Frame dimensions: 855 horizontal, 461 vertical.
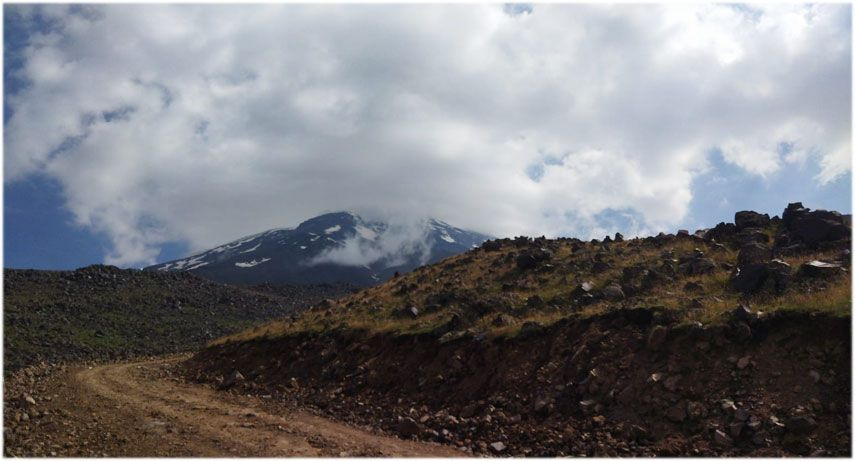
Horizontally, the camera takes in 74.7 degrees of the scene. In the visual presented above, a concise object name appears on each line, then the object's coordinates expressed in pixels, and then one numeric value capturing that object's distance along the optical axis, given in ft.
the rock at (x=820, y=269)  60.93
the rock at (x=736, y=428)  39.62
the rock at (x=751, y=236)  93.35
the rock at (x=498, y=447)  44.75
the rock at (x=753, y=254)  75.20
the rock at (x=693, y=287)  69.97
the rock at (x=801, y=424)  38.06
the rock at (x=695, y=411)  42.29
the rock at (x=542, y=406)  49.22
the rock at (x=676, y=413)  42.73
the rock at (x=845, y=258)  65.46
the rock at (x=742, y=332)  48.47
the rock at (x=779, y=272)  60.62
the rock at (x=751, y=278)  63.93
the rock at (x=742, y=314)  50.11
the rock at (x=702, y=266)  79.05
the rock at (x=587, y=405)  47.01
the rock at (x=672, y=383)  46.01
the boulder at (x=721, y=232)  107.24
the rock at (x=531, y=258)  110.32
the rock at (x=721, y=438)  39.29
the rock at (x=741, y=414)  40.52
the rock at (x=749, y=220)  109.70
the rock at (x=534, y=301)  80.83
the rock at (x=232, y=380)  80.88
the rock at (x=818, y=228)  81.10
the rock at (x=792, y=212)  95.04
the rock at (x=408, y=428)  50.24
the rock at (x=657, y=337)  52.08
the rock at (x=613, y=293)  73.67
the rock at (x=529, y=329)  63.05
